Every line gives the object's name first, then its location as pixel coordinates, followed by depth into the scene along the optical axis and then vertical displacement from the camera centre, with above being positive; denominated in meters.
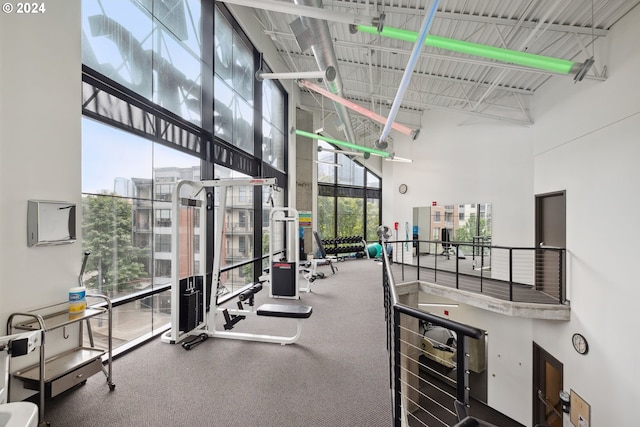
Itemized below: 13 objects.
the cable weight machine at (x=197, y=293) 3.39 -1.07
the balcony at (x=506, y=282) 4.89 -1.61
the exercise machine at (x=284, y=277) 5.54 -1.32
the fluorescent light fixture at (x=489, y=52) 3.32 +2.04
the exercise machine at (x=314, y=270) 6.83 -1.63
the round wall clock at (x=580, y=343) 4.30 -2.11
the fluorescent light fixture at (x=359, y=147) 8.26 +2.13
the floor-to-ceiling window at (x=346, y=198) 11.68 +0.71
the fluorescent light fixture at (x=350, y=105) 5.56 +2.35
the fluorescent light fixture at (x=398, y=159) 8.51 +1.74
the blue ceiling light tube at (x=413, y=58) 2.89 +2.12
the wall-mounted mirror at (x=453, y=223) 7.43 -0.27
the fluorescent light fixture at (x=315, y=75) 4.35 +2.41
